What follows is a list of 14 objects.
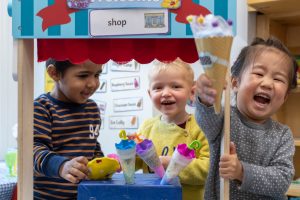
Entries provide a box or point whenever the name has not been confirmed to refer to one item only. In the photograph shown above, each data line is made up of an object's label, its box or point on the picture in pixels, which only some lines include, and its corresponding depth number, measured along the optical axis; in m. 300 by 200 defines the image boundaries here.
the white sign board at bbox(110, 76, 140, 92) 2.05
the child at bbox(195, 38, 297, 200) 0.87
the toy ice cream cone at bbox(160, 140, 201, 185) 0.80
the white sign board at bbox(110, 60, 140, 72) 2.04
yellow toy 0.87
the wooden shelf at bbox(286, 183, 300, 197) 1.68
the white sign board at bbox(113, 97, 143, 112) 2.02
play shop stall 0.81
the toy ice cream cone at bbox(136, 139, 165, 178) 0.84
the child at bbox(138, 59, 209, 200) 1.10
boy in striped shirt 1.03
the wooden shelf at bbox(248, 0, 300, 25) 1.65
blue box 0.80
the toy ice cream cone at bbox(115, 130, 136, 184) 0.81
